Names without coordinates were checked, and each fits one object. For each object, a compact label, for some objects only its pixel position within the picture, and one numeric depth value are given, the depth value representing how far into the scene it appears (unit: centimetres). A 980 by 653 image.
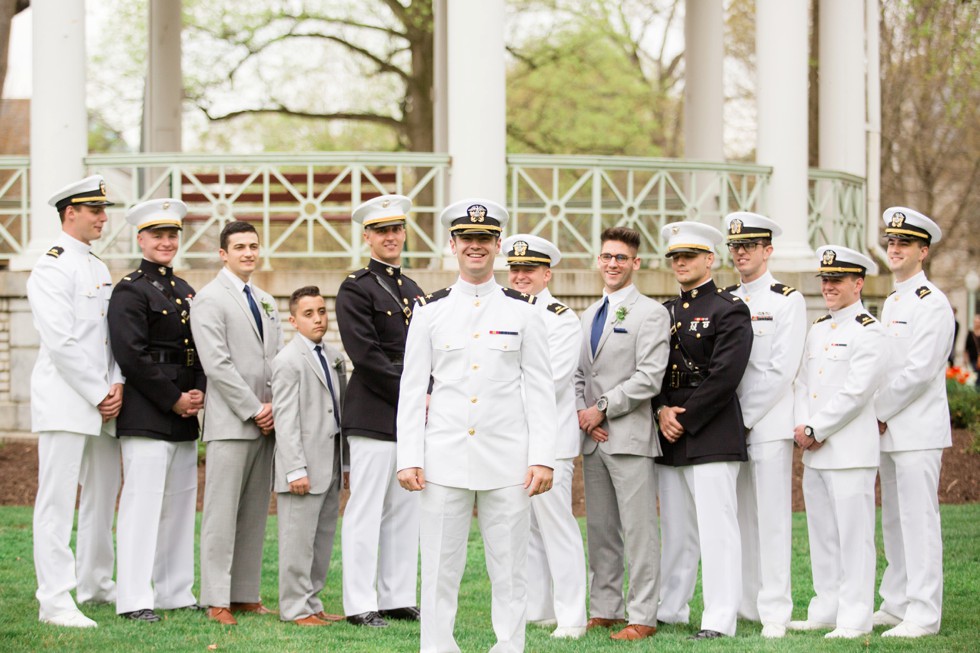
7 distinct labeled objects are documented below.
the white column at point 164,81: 1922
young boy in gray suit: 830
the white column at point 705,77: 1825
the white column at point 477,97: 1409
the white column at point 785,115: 1534
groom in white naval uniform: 671
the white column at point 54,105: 1439
